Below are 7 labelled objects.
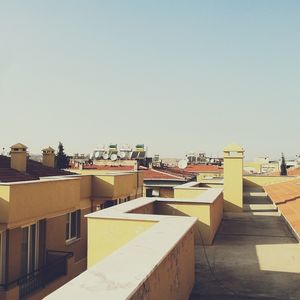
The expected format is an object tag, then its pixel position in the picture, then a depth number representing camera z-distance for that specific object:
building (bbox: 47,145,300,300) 3.86
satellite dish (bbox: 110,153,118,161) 56.75
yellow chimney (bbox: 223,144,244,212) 16.34
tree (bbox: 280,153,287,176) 53.55
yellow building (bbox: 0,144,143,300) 11.19
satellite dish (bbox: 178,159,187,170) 54.25
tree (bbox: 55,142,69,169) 76.62
